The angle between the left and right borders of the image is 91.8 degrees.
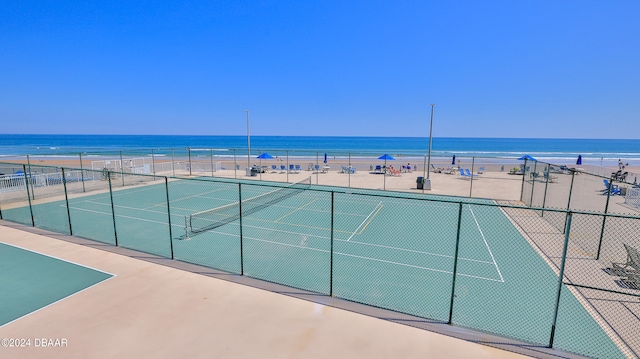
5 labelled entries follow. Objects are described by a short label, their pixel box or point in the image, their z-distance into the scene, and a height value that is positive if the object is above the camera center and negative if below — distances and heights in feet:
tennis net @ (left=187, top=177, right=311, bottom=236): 45.27 -13.70
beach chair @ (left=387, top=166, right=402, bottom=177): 109.50 -13.84
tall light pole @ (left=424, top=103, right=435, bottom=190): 78.02 -12.59
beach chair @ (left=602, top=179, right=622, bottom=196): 69.90 -12.98
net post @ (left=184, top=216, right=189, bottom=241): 39.34 -13.32
